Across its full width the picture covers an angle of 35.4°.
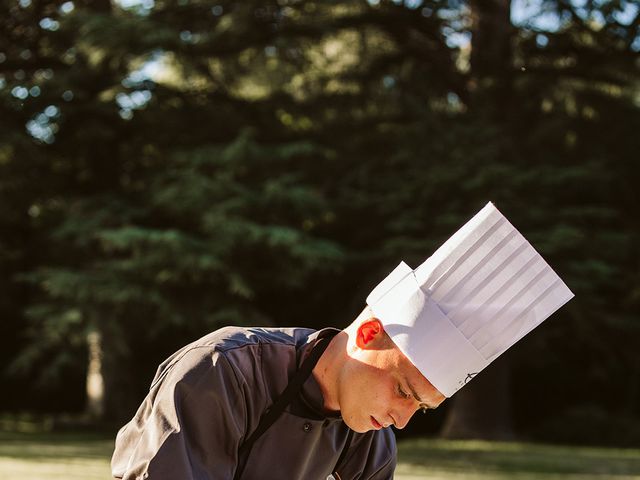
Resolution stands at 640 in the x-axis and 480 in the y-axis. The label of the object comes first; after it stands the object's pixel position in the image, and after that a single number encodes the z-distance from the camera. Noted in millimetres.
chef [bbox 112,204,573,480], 2590
